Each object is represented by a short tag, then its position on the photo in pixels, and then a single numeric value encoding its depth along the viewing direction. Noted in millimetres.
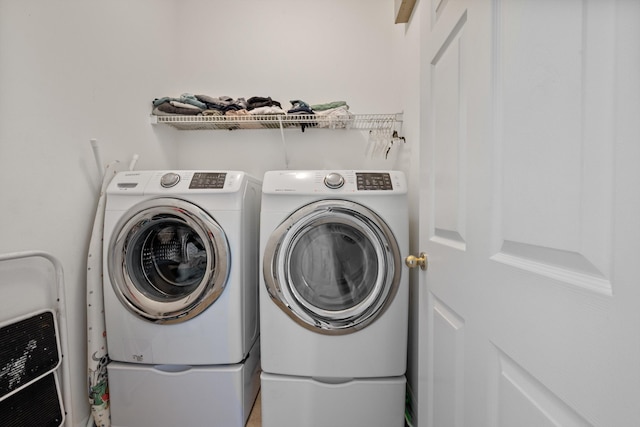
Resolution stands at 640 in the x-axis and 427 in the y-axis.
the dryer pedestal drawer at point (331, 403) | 1211
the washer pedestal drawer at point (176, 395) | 1232
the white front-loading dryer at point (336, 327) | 1203
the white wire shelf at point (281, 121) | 1730
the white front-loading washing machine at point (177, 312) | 1212
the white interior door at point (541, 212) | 305
